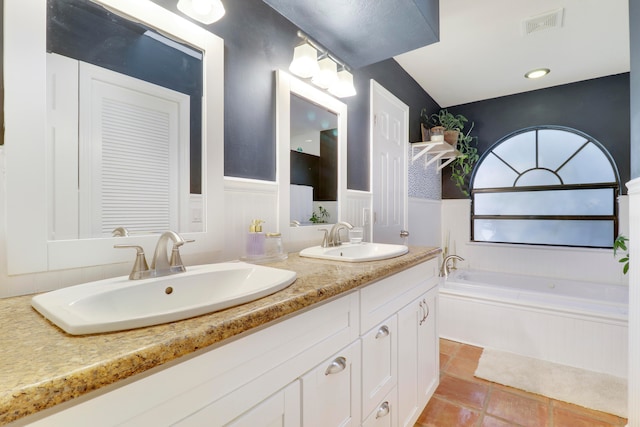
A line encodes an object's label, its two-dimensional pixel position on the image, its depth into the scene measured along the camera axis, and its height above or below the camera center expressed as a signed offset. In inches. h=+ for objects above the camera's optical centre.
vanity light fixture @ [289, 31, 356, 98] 62.2 +31.5
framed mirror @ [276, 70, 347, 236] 61.5 +13.1
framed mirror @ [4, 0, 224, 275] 30.7 +4.9
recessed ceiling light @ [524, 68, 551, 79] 111.5 +52.4
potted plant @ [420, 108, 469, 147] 126.3 +40.8
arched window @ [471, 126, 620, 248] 121.0 +9.0
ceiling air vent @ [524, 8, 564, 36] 79.3 +52.2
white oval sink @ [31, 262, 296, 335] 21.5 -8.1
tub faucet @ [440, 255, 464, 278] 126.6 -24.5
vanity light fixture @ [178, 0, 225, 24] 43.7 +29.8
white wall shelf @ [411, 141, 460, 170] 114.9 +25.1
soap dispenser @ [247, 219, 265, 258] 50.4 -5.6
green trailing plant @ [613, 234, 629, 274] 78.9 -8.6
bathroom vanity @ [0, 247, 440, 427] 16.6 -11.7
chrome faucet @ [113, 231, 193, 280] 34.5 -6.2
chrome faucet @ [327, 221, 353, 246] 65.7 -5.1
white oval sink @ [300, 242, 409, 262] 51.6 -8.1
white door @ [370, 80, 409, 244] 94.3 +15.9
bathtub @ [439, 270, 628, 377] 81.7 -33.5
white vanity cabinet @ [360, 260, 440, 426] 44.6 -23.9
